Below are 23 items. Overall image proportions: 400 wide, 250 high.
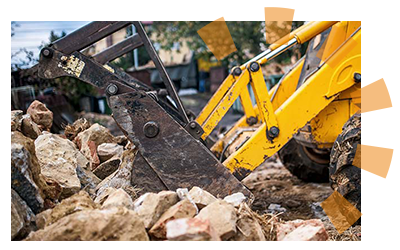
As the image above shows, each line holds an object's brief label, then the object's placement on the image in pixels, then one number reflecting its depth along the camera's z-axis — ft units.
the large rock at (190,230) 7.79
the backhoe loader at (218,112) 12.00
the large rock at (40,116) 15.56
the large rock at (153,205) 8.95
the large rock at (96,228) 8.05
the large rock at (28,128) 11.74
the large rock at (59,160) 11.45
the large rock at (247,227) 9.04
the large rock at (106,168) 14.26
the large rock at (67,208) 9.02
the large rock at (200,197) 9.73
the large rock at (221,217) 8.64
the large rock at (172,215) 8.70
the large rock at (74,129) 16.79
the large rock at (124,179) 11.98
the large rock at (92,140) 14.89
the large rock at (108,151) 15.20
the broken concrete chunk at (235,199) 9.93
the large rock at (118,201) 9.21
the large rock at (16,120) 10.61
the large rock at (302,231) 8.85
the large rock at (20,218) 8.42
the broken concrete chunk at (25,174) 9.10
